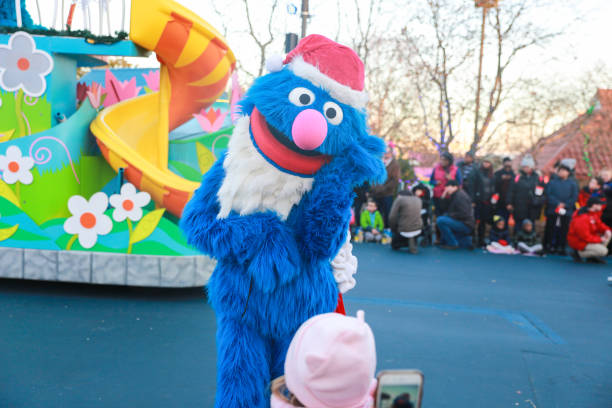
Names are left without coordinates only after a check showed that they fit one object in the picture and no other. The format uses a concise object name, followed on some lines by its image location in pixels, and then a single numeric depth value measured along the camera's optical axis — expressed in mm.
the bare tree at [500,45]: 15344
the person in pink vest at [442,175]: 9766
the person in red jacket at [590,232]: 8766
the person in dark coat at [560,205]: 9445
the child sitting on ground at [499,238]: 9570
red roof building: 16656
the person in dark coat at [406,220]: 9023
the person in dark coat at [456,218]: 9461
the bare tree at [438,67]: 15461
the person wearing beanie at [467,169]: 10242
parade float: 4836
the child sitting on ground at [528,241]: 9477
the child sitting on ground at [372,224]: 10008
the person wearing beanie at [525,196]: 9625
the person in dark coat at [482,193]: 9938
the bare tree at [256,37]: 16797
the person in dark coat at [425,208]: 10039
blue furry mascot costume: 2240
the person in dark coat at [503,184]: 9891
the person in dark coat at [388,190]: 9914
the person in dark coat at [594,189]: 9198
